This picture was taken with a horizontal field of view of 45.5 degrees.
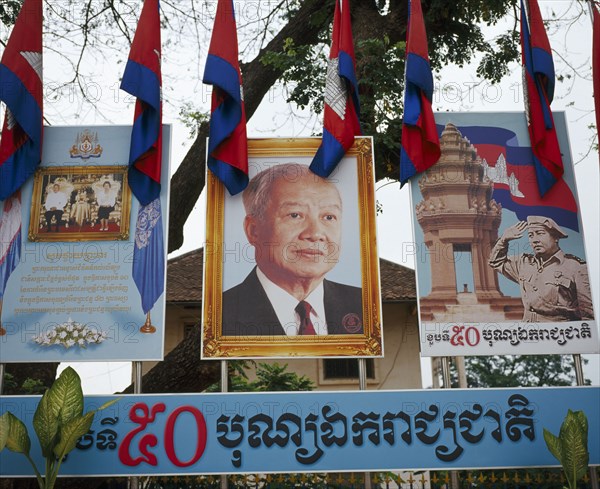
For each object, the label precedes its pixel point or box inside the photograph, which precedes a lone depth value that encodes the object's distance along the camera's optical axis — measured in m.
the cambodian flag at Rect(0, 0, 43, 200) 7.04
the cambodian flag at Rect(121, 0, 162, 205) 7.03
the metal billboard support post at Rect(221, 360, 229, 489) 6.26
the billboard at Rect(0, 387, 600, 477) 6.18
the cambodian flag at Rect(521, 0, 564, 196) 7.23
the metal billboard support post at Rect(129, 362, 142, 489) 6.52
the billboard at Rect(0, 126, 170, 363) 6.60
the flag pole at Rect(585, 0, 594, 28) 7.80
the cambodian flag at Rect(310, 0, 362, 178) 7.11
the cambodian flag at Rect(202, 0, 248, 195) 7.02
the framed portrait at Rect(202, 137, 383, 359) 6.62
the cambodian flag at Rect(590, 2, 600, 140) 7.52
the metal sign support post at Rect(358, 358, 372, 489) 6.57
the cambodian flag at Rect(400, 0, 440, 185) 7.21
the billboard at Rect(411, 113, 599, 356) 6.75
